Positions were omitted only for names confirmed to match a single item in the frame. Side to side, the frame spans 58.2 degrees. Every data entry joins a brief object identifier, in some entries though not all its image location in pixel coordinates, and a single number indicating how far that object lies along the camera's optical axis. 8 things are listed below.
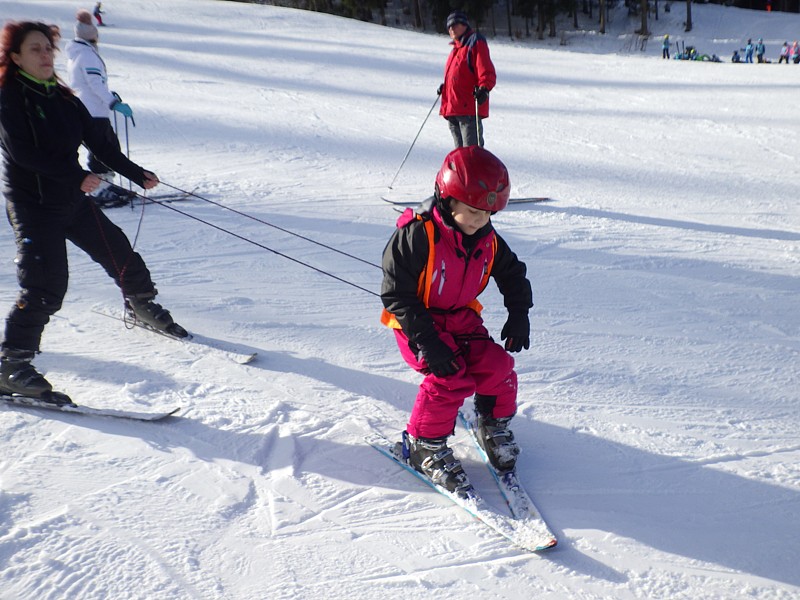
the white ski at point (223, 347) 3.75
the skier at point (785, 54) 23.11
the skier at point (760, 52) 23.37
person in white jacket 5.97
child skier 2.44
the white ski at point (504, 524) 2.36
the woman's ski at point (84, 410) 3.12
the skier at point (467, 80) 6.27
